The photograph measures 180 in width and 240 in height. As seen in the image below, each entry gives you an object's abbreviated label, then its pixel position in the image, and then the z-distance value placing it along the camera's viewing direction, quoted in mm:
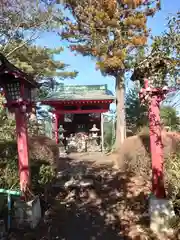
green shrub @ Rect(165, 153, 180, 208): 3898
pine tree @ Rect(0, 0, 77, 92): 8205
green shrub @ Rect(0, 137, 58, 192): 4480
